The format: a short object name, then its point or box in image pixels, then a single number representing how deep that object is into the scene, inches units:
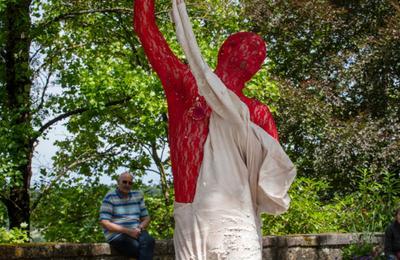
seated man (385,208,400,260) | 384.5
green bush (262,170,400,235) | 468.8
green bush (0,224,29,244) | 460.2
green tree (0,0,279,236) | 531.5
